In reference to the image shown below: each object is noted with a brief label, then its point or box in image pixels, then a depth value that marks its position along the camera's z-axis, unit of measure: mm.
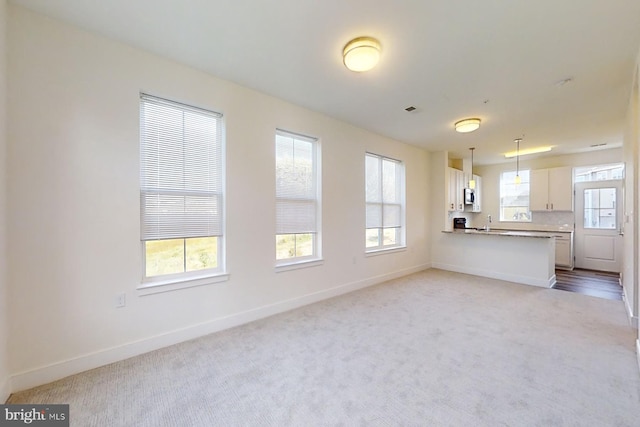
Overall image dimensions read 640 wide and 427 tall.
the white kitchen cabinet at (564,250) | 6285
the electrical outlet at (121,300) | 2393
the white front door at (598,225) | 5977
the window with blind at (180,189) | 2615
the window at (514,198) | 7416
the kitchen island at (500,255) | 4883
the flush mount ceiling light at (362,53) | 2357
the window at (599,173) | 6062
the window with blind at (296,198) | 3668
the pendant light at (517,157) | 5459
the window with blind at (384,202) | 5047
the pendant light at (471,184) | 6544
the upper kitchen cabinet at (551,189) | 6523
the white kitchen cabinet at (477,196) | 7685
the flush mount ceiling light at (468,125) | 4180
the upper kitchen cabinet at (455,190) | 6406
